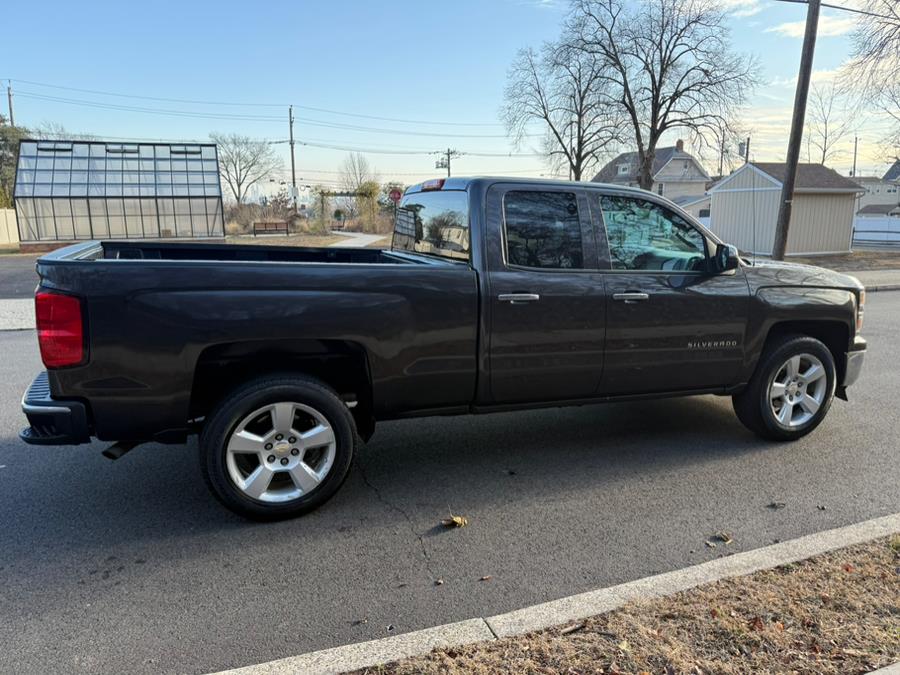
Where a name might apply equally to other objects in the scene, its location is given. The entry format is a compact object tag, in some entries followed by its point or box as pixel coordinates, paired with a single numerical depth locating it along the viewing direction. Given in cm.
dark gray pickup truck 337
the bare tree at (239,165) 7288
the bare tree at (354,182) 6015
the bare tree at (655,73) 3127
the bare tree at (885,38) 1919
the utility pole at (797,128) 1417
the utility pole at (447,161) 6838
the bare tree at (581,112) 3412
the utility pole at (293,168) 5348
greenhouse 2909
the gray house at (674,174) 5838
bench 4193
